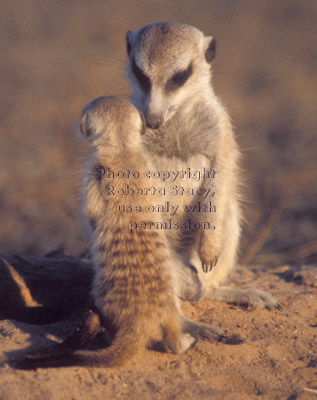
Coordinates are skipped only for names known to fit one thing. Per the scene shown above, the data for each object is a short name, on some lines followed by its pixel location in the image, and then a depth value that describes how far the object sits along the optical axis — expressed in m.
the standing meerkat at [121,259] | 5.22
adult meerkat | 6.76
